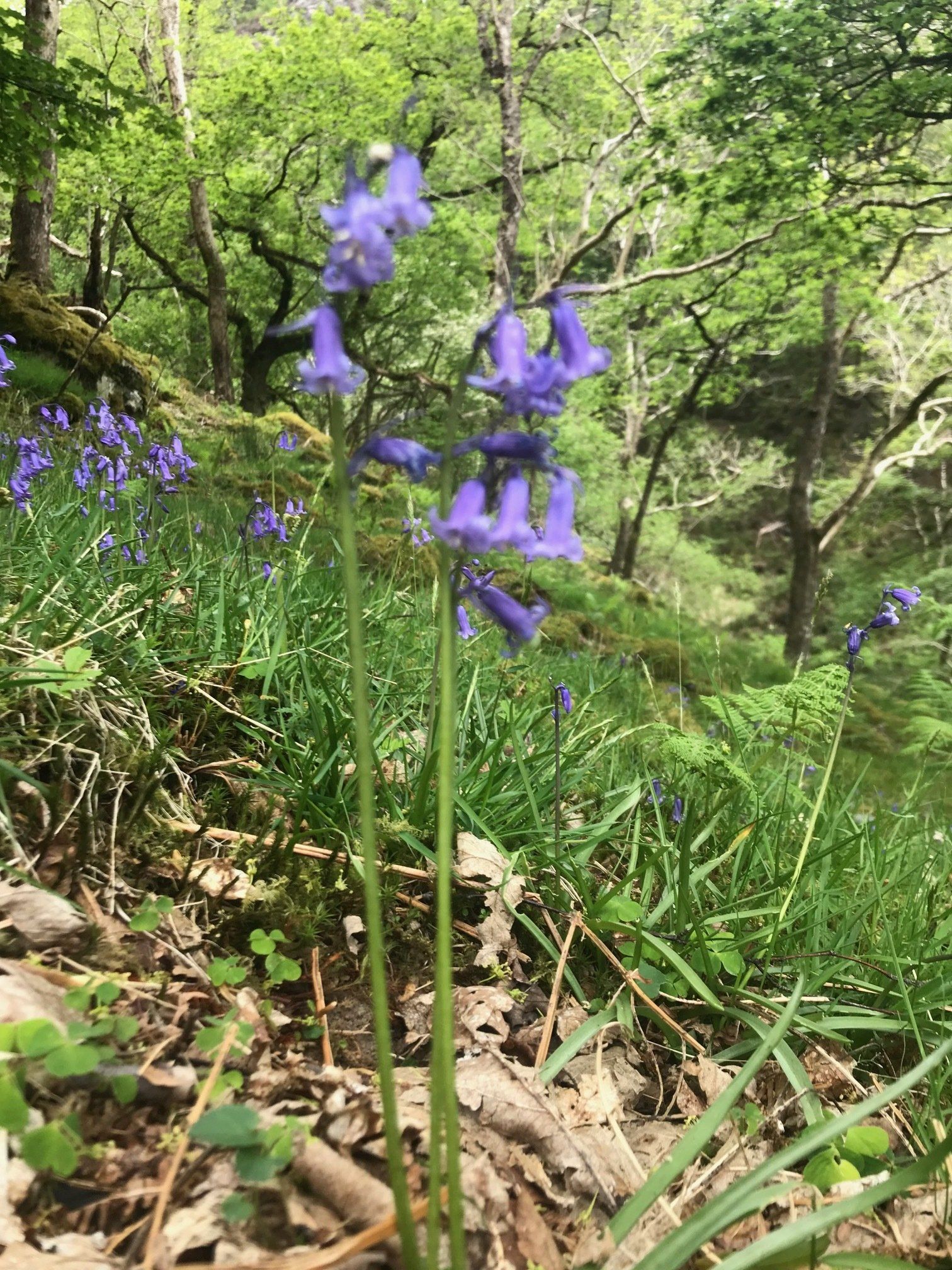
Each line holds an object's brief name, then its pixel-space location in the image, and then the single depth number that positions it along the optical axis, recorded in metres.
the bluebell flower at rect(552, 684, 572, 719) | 0.45
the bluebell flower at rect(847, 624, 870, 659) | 0.48
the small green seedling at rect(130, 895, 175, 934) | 0.31
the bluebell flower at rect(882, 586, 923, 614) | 0.47
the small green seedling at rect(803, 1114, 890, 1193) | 0.31
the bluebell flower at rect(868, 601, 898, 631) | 0.48
